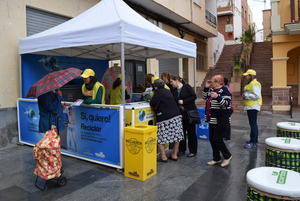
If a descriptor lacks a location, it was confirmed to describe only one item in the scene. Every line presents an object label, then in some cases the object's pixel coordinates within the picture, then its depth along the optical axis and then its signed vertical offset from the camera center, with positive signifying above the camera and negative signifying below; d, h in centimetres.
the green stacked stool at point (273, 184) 198 -77
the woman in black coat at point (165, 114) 471 -46
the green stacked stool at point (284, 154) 295 -77
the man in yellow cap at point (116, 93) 607 -9
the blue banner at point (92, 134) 446 -81
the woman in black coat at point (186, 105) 515 -33
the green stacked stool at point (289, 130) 383 -64
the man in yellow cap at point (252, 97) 558 -21
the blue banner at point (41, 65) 635 +68
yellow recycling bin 400 -98
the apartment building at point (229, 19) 2562 +697
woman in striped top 438 -43
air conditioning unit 2589 +594
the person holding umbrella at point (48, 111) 420 -33
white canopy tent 441 +105
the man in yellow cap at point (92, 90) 466 -1
